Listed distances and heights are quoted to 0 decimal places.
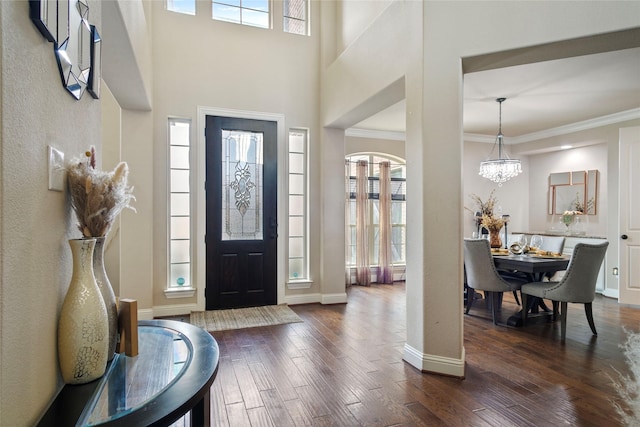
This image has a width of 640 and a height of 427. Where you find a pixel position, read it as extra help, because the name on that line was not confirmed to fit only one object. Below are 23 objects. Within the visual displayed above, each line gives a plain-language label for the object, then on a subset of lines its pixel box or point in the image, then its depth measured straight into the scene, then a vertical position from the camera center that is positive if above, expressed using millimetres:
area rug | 3891 -1282
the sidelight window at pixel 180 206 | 4344 +46
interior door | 4574 -71
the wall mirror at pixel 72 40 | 933 +536
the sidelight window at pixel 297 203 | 4883 +98
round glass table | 885 -522
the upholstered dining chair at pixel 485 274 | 3895 -726
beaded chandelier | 5156 +626
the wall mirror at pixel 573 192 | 6047 +342
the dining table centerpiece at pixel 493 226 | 4645 -211
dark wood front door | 4438 -28
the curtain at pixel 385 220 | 6348 -180
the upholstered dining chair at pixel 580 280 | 3412 -697
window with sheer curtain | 6285 -143
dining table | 3803 -618
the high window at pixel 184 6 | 4336 +2548
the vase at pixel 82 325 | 1023 -343
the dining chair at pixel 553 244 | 4820 -478
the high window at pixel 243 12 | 4551 +2645
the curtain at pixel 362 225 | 6184 -266
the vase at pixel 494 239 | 4723 -389
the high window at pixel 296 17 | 4859 +2721
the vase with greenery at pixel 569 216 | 6168 -106
